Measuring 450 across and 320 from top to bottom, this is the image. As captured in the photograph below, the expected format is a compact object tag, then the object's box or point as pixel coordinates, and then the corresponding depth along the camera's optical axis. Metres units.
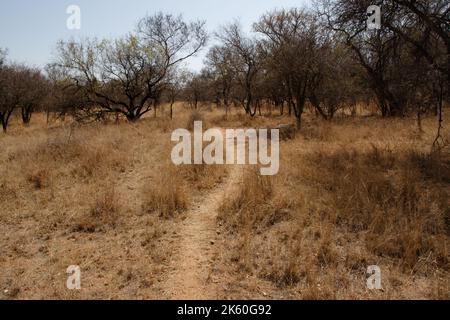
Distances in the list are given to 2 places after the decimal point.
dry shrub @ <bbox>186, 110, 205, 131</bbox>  15.23
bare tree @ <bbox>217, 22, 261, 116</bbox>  23.18
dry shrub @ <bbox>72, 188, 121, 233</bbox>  5.08
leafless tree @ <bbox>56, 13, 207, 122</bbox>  17.79
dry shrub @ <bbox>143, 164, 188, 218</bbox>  5.55
